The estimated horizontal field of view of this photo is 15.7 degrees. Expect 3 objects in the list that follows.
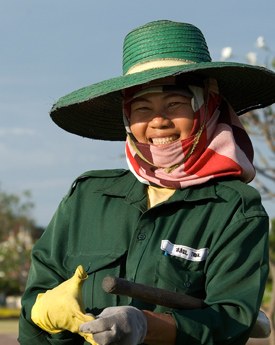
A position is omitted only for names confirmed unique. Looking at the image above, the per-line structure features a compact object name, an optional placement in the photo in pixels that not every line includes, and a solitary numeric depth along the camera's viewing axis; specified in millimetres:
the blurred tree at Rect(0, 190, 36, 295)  43366
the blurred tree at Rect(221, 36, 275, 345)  12726
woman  3020
